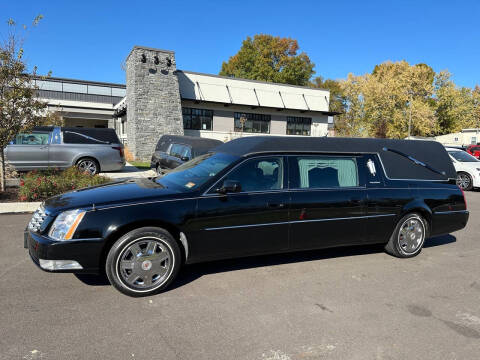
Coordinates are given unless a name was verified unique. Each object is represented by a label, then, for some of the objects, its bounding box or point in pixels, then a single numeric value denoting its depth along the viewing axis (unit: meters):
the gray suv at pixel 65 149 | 11.42
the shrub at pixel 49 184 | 8.03
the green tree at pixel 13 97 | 8.13
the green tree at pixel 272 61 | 50.56
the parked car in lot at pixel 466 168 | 12.85
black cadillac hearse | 3.47
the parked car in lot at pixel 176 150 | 10.13
